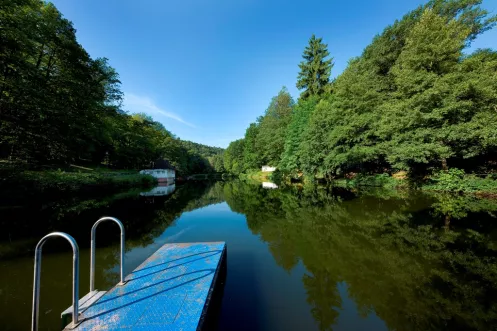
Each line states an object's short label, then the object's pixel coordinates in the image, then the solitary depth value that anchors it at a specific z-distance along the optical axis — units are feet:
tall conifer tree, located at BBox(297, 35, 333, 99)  131.75
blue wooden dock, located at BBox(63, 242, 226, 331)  7.84
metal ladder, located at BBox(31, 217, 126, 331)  7.30
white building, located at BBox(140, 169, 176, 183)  125.49
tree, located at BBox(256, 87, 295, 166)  139.23
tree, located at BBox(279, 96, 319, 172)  107.57
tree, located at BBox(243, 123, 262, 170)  179.83
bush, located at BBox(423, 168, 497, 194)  46.02
